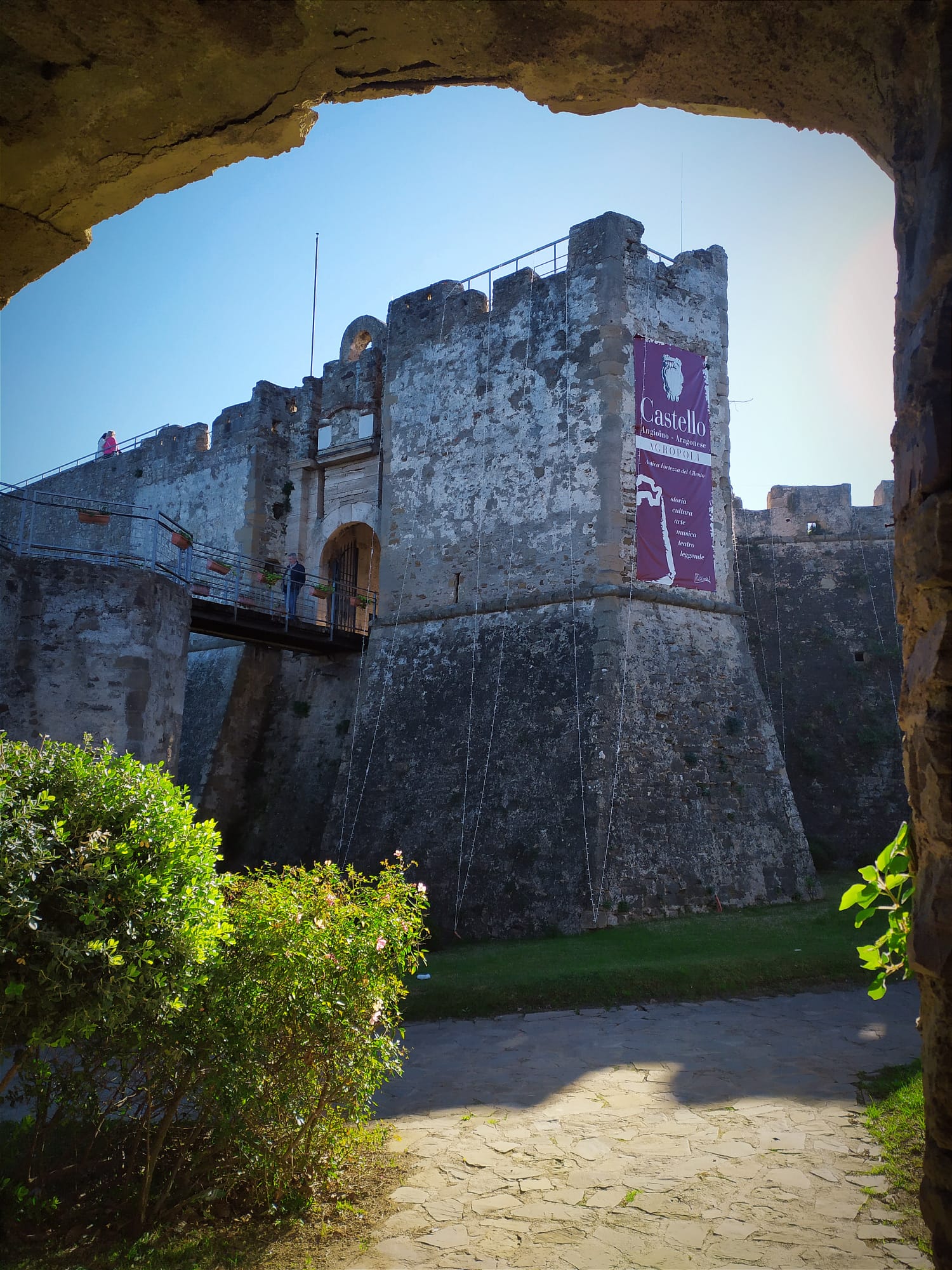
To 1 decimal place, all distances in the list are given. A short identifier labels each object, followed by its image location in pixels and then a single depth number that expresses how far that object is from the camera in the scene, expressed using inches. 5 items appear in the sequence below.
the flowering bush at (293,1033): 157.8
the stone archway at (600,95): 79.9
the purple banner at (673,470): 501.7
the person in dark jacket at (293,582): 643.6
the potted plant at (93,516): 450.9
